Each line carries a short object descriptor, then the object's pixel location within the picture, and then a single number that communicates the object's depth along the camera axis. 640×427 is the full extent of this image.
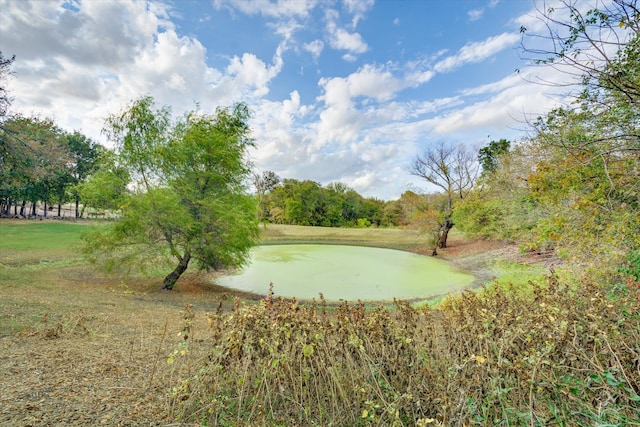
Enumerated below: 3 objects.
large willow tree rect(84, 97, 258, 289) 9.91
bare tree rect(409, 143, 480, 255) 24.09
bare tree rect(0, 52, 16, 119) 8.24
